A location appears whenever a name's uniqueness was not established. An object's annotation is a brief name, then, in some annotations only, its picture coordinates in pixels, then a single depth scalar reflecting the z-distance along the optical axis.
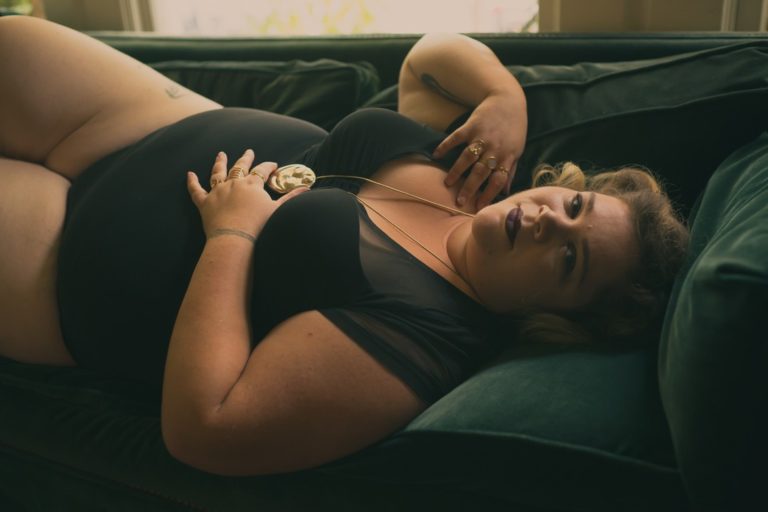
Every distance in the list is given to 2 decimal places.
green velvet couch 0.76
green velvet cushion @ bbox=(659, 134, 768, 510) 0.73
